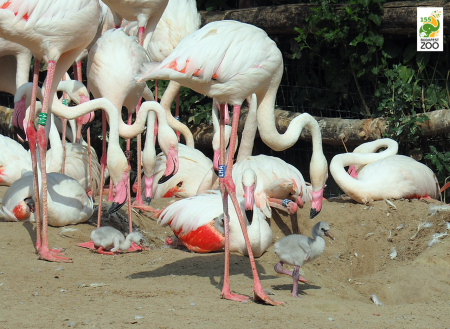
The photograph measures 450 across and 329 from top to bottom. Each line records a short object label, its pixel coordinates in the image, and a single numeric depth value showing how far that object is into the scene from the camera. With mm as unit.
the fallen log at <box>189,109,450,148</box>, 14047
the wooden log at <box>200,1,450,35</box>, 14281
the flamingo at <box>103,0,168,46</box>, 11984
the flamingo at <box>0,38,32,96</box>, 12836
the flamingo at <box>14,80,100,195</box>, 10617
